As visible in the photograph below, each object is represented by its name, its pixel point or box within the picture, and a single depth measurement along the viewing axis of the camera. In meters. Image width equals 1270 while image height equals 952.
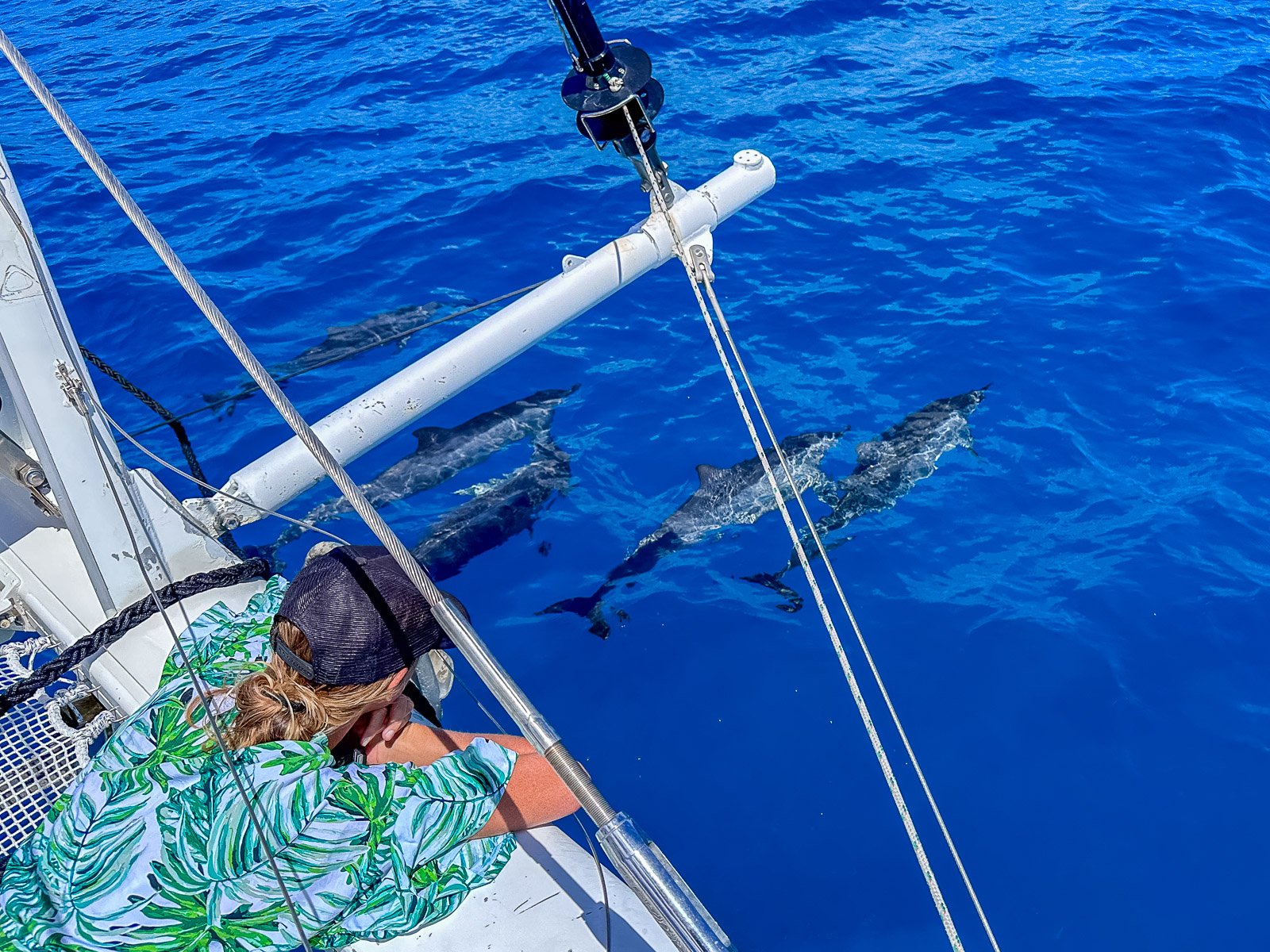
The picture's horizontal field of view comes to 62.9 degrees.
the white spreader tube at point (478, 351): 3.95
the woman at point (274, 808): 1.88
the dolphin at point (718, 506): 5.69
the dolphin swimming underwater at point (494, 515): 5.74
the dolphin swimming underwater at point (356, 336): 7.18
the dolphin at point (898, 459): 5.84
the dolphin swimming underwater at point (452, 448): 6.09
